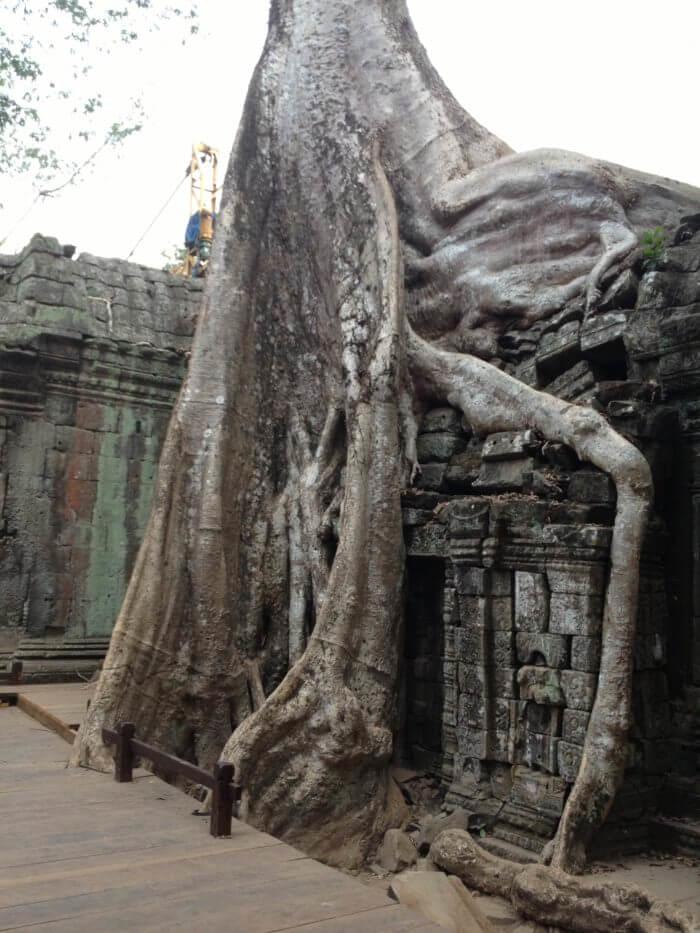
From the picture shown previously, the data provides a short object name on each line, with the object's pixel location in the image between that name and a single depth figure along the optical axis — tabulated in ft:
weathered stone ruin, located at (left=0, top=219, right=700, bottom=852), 13.55
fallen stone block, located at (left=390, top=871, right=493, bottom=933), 10.68
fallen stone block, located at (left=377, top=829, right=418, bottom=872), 14.20
